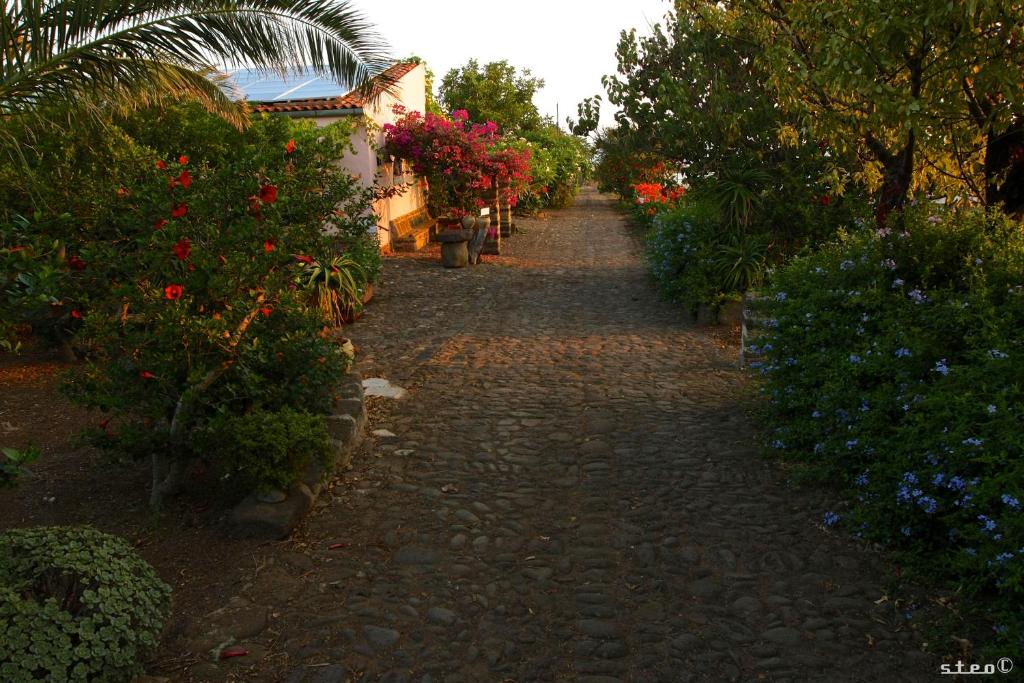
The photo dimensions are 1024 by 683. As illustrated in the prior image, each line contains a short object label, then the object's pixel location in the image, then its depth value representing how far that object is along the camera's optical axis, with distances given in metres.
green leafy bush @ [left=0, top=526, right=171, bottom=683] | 2.80
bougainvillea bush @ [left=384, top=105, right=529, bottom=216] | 16.31
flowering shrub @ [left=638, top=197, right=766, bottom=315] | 10.18
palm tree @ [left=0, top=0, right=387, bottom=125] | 6.09
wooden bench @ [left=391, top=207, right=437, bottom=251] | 17.11
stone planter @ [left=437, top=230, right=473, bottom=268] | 14.95
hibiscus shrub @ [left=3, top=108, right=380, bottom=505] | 4.55
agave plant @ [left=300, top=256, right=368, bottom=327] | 9.77
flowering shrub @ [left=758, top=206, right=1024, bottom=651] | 3.49
